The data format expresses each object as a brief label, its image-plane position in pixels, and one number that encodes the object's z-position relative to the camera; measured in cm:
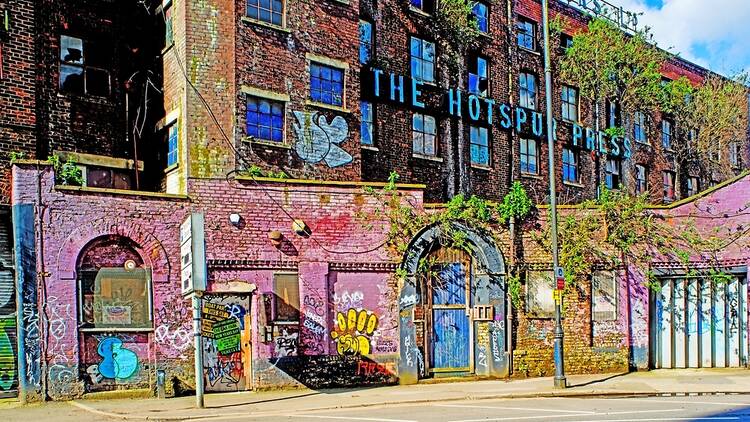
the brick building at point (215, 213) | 1644
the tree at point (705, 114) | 3678
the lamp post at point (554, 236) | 1803
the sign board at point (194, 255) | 1499
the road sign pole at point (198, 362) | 1502
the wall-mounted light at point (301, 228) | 1855
